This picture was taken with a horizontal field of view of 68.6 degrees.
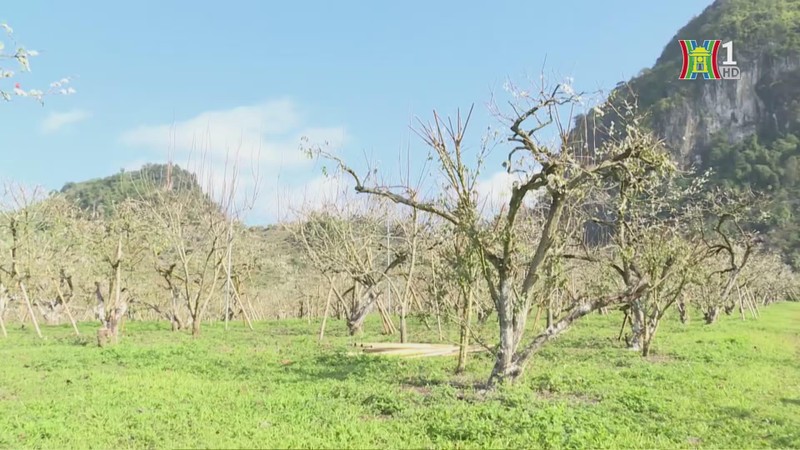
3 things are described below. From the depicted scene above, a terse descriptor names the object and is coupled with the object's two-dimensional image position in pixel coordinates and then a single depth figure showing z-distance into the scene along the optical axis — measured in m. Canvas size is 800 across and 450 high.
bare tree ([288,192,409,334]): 23.58
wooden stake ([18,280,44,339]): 23.00
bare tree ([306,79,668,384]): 10.63
